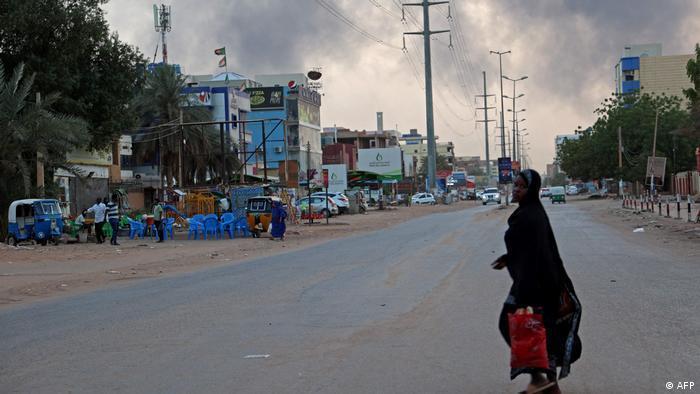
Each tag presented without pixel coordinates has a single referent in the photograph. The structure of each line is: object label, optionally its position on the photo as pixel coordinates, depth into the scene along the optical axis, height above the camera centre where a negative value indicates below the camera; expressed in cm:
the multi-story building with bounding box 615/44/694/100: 12275 +1417
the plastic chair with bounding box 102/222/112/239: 3578 -167
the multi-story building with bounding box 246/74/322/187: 10125 +777
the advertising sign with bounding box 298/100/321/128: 10538 +853
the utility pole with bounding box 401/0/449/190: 7389 +938
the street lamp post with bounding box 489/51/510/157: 12129 +613
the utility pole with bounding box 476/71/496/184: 12019 +774
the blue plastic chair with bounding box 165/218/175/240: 3712 -163
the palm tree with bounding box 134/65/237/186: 6444 +411
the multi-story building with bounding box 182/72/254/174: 7332 +720
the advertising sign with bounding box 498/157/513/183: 7431 +55
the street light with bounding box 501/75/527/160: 13375 +490
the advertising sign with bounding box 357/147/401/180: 10762 +240
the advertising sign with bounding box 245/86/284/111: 10138 +980
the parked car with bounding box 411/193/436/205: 8995 -208
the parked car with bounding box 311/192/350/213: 6376 -143
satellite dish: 11556 +1415
